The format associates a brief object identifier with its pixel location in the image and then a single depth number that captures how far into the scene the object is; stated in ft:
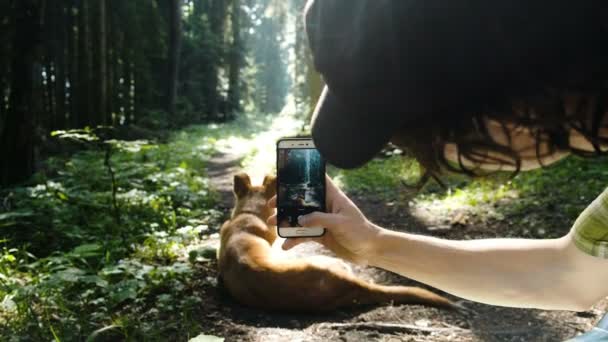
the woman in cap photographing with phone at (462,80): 2.54
